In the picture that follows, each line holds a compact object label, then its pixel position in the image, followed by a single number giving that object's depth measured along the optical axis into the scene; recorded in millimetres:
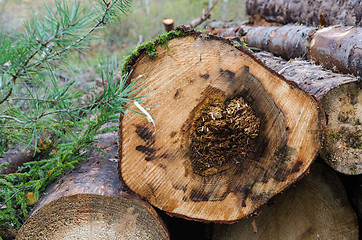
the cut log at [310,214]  1774
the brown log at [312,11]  1908
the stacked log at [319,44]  1749
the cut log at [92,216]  1643
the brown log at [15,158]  1890
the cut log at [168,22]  2458
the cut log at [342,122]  1683
